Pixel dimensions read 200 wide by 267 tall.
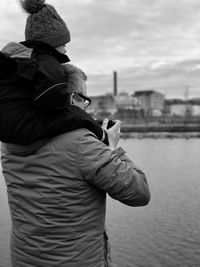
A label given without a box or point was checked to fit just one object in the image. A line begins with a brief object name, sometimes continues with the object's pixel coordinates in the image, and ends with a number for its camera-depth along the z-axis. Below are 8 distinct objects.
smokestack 122.44
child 1.24
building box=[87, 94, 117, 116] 106.19
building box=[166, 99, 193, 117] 116.99
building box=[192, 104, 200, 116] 119.94
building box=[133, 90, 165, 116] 127.81
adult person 1.30
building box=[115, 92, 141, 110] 115.74
